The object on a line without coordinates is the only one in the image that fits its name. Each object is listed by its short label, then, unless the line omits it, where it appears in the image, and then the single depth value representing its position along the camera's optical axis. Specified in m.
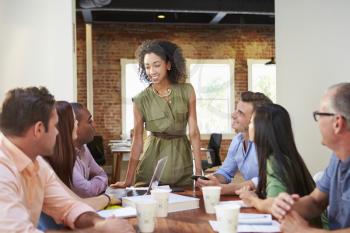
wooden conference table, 1.56
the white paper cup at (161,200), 1.75
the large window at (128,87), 9.08
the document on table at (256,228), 1.51
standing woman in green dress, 2.83
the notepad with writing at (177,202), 1.87
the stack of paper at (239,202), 1.94
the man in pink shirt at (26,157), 1.33
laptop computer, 2.10
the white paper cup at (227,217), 1.39
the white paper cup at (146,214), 1.49
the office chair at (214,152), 7.10
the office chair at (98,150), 7.42
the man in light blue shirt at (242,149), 2.60
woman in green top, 1.89
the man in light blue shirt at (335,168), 1.53
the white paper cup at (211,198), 1.80
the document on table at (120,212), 1.75
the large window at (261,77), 9.45
